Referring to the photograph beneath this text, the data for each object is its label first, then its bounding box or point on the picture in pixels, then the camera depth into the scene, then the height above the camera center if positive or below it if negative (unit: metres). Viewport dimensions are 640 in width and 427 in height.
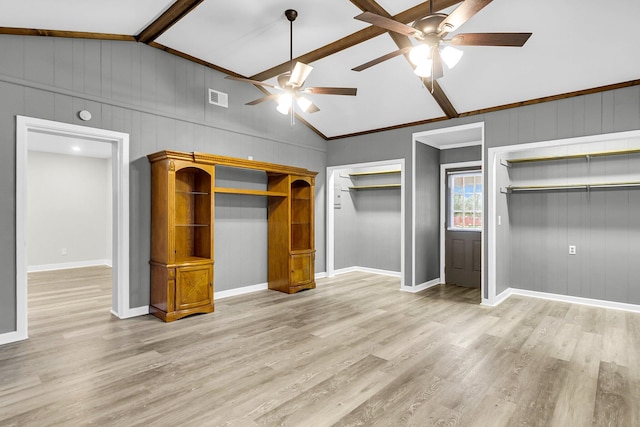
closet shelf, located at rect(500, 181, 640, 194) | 4.55 +0.41
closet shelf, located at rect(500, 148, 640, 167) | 4.55 +0.83
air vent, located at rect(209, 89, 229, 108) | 4.96 +1.71
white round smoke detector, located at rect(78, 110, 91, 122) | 3.79 +1.12
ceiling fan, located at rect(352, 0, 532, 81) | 2.29 +1.31
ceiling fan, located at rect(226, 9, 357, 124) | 3.54 +1.39
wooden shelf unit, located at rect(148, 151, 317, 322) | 4.09 -0.16
